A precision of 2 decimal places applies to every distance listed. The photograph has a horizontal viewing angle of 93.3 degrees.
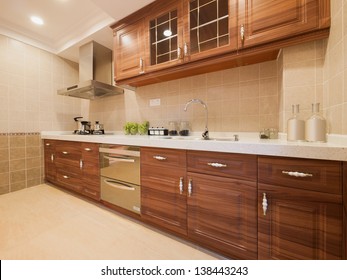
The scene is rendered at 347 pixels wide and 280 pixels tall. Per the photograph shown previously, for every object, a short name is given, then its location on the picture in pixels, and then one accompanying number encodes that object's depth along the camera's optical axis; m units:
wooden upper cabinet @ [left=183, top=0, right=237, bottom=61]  1.25
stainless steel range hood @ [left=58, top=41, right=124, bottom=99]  2.41
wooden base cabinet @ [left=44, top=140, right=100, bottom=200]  1.86
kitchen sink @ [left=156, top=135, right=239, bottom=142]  1.53
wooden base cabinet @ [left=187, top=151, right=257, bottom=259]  0.95
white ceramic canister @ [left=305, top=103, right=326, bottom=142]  0.94
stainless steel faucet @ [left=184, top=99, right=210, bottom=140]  1.60
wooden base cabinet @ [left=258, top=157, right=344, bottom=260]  0.75
